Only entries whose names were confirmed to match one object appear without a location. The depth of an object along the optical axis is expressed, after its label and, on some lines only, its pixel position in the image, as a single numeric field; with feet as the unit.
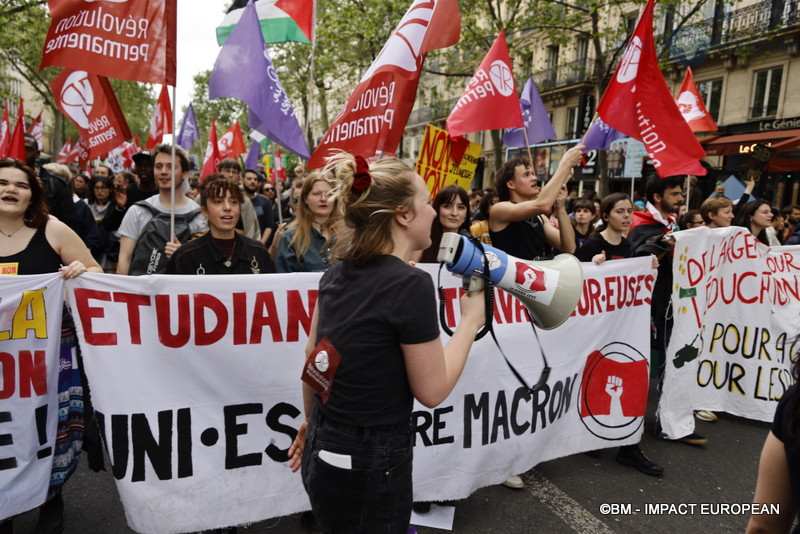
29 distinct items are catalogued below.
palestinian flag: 16.58
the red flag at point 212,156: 36.67
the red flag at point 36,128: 40.76
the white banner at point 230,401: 8.07
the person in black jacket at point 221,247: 9.96
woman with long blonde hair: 11.24
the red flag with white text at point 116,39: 10.67
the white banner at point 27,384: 8.02
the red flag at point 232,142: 40.98
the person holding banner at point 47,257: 8.66
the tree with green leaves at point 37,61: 52.19
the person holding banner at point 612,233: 13.37
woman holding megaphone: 4.89
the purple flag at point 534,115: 27.61
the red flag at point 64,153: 41.13
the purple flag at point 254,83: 13.46
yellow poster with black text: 16.44
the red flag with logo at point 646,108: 13.55
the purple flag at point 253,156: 45.14
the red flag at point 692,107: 26.58
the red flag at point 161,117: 29.09
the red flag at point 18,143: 18.12
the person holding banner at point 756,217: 18.02
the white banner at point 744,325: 14.03
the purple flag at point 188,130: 48.11
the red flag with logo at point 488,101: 14.94
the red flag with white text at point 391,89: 11.68
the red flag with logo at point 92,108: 14.84
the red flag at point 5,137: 23.81
